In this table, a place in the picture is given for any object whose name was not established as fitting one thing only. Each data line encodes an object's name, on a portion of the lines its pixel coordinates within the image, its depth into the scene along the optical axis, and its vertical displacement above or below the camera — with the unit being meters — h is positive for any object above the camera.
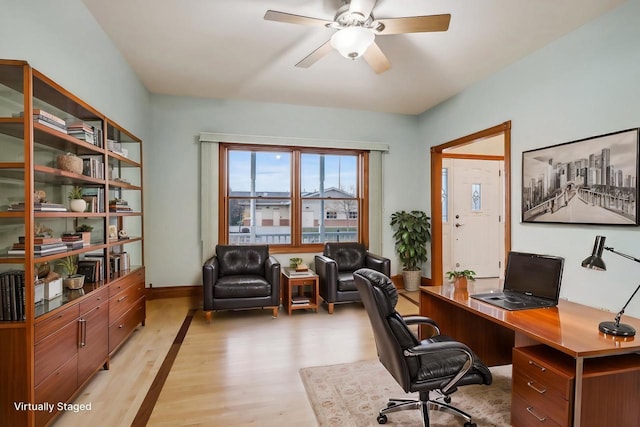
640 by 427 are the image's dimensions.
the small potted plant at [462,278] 2.68 -0.56
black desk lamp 1.72 -0.63
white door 6.08 -0.09
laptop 2.33 -0.56
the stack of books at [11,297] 1.72 -0.45
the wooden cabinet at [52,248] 1.70 -0.23
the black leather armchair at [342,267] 4.25 -0.78
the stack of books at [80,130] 2.36 +0.62
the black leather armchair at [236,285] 3.88 -0.89
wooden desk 1.58 -0.68
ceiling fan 2.32 +1.40
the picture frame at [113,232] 3.00 -0.19
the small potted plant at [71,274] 2.39 -0.47
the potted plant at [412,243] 5.36 -0.52
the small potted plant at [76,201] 2.41 +0.09
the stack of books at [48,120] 1.84 +0.56
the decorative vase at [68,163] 2.24 +0.35
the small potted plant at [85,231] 2.46 -0.15
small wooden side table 4.25 -1.03
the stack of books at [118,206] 3.05 +0.07
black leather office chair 1.77 -0.82
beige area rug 2.06 -1.32
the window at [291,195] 5.10 +0.28
